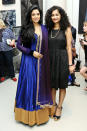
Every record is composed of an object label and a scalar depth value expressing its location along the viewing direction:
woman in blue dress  2.21
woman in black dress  2.30
